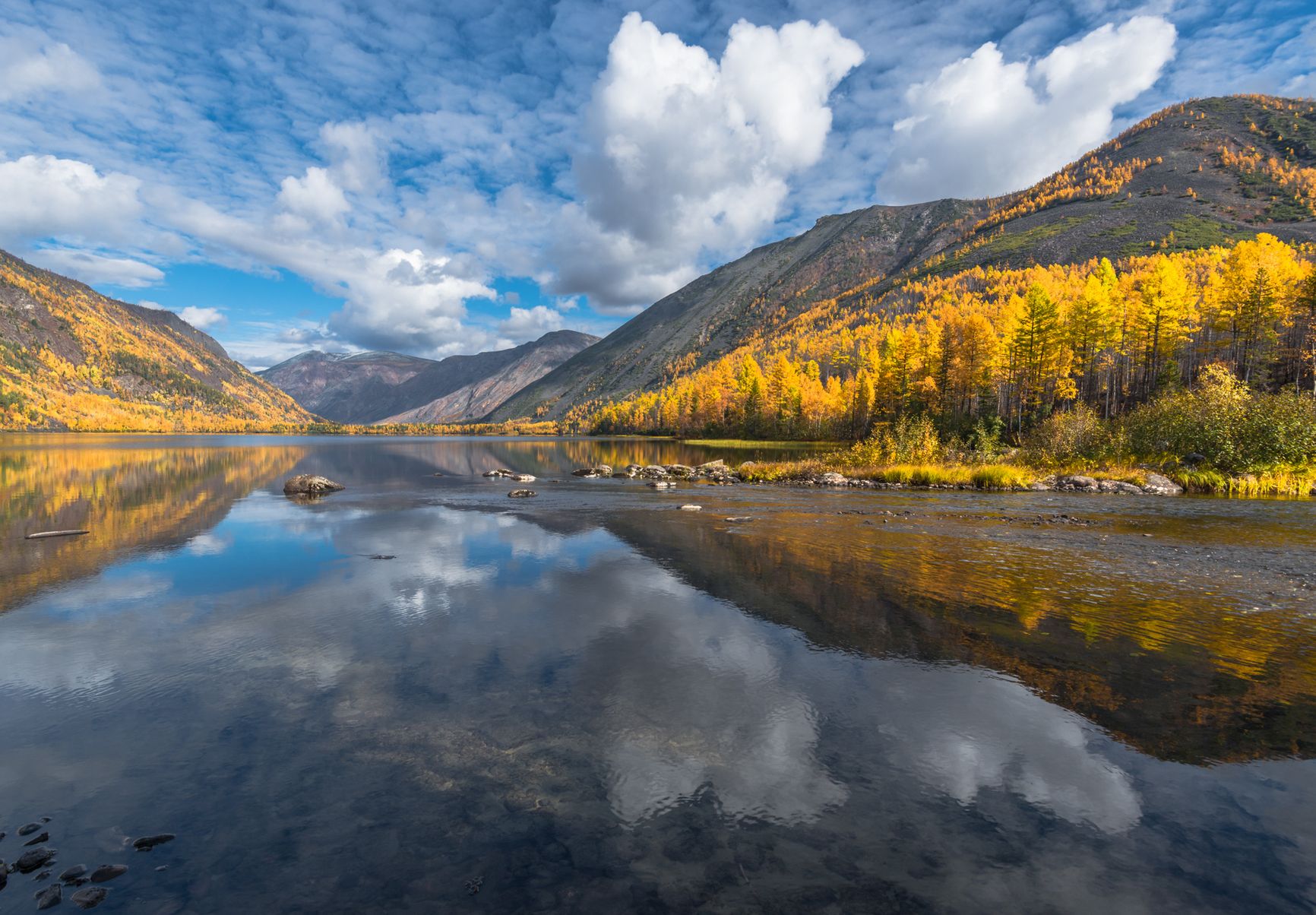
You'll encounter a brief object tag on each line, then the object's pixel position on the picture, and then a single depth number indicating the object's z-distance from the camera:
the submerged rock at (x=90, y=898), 7.07
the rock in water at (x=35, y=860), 7.66
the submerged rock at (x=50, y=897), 7.03
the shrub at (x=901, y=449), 60.16
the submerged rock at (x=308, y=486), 53.03
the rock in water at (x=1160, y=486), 46.00
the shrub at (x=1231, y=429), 45.81
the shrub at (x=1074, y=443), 58.09
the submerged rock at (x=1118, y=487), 46.84
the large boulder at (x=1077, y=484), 48.88
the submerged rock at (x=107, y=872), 7.50
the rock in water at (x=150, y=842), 8.12
